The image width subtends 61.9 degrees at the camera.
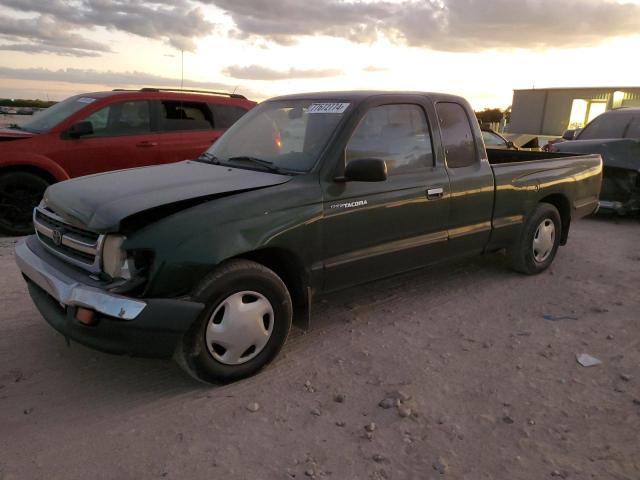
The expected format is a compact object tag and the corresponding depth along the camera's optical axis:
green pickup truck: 2.87
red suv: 6.54
